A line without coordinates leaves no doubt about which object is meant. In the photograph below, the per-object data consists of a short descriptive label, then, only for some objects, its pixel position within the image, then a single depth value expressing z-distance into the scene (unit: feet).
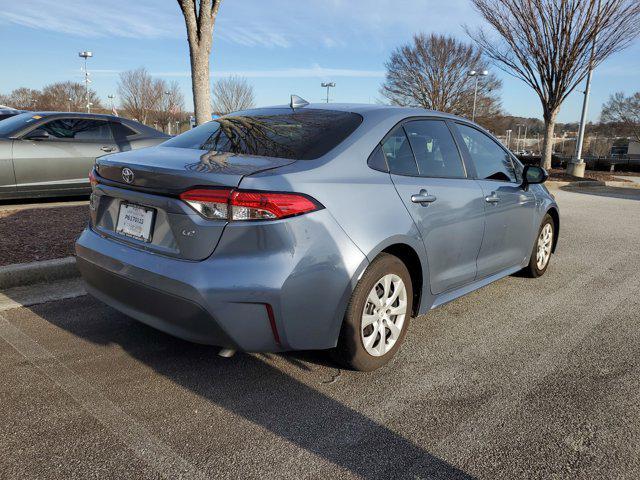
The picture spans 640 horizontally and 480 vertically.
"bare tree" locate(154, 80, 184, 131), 134.62
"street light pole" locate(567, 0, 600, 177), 62.44
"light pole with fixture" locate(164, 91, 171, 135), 133.35
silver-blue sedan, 8.20
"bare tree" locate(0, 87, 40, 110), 229.04
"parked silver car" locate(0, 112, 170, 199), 23.27
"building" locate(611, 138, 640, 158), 224.33
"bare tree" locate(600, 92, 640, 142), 203.10
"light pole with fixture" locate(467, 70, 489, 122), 131.58
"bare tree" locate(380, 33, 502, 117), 147.33
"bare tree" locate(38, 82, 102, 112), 193.93
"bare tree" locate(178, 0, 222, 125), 27.30
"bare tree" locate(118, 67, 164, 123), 129.80
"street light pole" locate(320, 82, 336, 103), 155.43
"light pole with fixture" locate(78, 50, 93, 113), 146.00
